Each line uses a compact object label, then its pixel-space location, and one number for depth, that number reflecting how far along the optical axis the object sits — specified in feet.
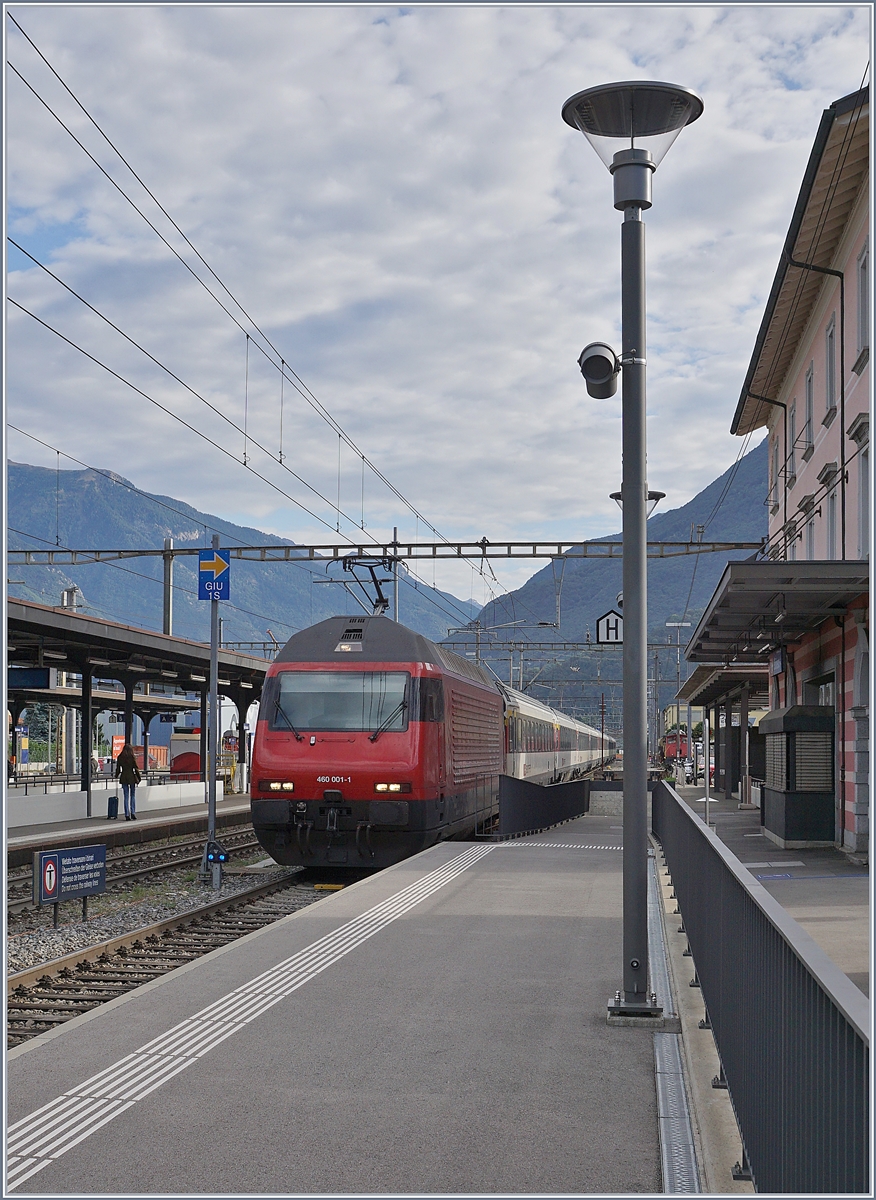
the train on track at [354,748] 51.96
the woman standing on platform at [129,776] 88.02
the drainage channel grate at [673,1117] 15.15
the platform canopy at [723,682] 108.06
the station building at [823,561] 57.00
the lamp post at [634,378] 23.41
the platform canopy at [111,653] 66.49
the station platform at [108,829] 65.57
